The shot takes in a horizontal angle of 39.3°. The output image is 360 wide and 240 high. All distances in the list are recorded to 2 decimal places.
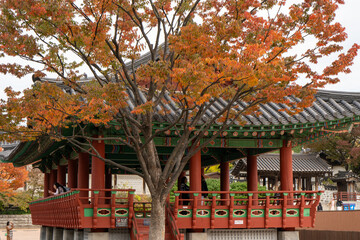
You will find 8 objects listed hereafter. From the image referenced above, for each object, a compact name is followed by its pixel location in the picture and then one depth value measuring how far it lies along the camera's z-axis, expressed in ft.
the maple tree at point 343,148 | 182.39
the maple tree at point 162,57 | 43.27
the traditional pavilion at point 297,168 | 146.20
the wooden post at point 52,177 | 105.91
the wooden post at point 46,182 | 110.22
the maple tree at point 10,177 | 151.93
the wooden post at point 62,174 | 95.30
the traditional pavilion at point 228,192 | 56.90
